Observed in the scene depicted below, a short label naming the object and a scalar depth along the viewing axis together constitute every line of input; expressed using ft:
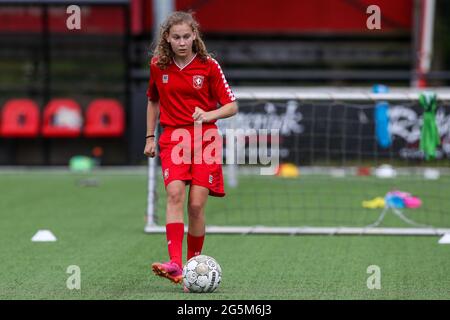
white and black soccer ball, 50.67
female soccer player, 53.01
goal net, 79.92
